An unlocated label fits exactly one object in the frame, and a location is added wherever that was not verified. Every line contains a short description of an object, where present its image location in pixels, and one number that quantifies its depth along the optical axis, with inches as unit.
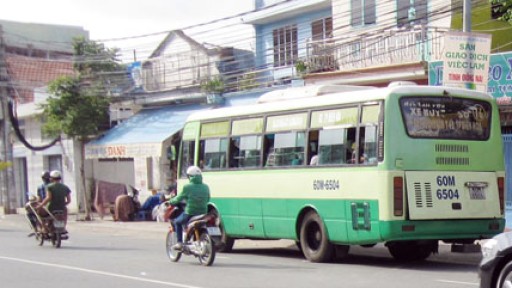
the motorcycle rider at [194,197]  529.7
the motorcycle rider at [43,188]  717.9
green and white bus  488.1
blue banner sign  694.5
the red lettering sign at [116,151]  1117.1
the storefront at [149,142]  1063.0
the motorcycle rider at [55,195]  695.7
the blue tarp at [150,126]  1088.2
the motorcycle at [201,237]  522.6
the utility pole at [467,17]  619.9
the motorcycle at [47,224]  695.7
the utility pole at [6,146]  1243.5
